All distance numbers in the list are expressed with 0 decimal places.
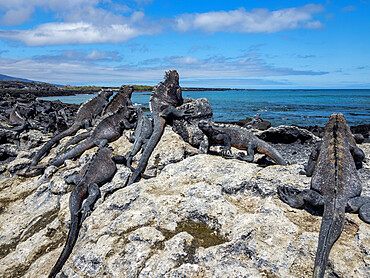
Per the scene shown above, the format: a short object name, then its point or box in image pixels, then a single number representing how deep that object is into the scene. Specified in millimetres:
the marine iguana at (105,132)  6937
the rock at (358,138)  4992
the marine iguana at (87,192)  3645
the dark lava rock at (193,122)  6590
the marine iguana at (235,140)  5535
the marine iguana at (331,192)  2666
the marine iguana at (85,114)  8431
